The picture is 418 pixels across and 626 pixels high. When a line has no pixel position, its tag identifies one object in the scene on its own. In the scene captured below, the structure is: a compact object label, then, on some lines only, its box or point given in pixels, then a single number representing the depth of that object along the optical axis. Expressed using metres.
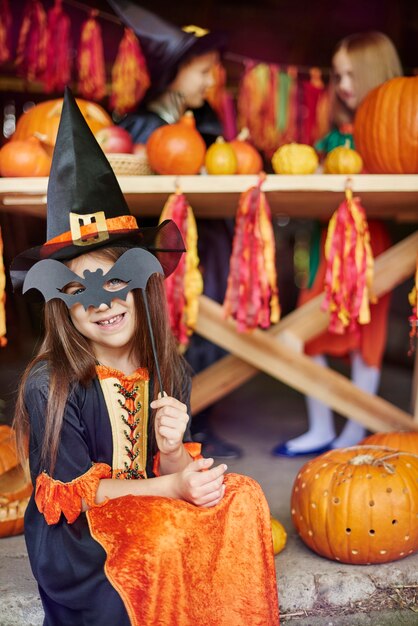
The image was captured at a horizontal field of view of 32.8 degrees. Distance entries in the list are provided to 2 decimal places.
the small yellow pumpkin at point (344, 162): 2.55
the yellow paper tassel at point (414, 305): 2.41
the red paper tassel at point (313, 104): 5.20
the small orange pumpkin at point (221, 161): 2.54
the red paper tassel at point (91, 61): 4.65
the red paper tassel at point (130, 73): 4.39
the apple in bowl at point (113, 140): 2.61
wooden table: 2.49
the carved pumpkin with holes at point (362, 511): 2.17
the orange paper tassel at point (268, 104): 5.06
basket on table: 2.49
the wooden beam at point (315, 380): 3.02
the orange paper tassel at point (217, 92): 4.17
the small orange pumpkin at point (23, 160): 2.44
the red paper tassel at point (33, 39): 4.52
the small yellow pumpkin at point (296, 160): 2.53
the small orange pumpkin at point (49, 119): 2.72
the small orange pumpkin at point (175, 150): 2.52
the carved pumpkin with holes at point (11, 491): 2.38
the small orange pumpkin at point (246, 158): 2.61
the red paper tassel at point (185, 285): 2.53
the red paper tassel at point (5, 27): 4.58
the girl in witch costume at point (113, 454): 1.52
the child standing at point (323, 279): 3.17
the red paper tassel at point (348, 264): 2.50
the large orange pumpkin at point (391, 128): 2.57
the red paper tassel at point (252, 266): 2.49
